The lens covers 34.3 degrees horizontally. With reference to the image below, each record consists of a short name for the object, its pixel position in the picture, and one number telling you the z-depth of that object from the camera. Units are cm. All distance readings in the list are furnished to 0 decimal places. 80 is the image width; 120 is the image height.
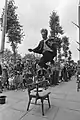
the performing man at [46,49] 260
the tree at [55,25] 1359
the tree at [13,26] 1147
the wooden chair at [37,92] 296
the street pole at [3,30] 656
